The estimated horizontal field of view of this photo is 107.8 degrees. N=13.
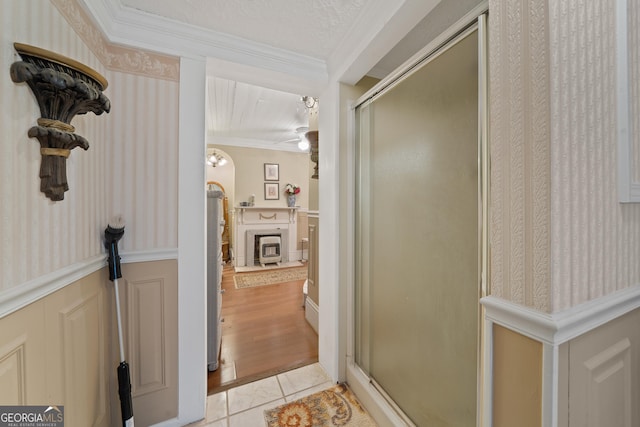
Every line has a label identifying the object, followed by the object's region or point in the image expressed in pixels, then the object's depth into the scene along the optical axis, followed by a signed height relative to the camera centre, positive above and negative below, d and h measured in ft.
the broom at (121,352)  3.86 -2.34
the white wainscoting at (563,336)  1.89 -1.10
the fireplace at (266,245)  16.38 -2.43
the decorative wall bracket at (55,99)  2.41 +1.33
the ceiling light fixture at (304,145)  12.63 +3.69
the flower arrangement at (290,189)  17.71 +1.72
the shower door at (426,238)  3.09 -0.44
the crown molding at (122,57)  3.47 +2.82
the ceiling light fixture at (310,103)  8.74 +4.11
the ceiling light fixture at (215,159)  16.31 +3.75
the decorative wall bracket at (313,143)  7.56 +2.27
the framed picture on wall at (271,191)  17.34 +1.57
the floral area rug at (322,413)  4.60 -4.17
